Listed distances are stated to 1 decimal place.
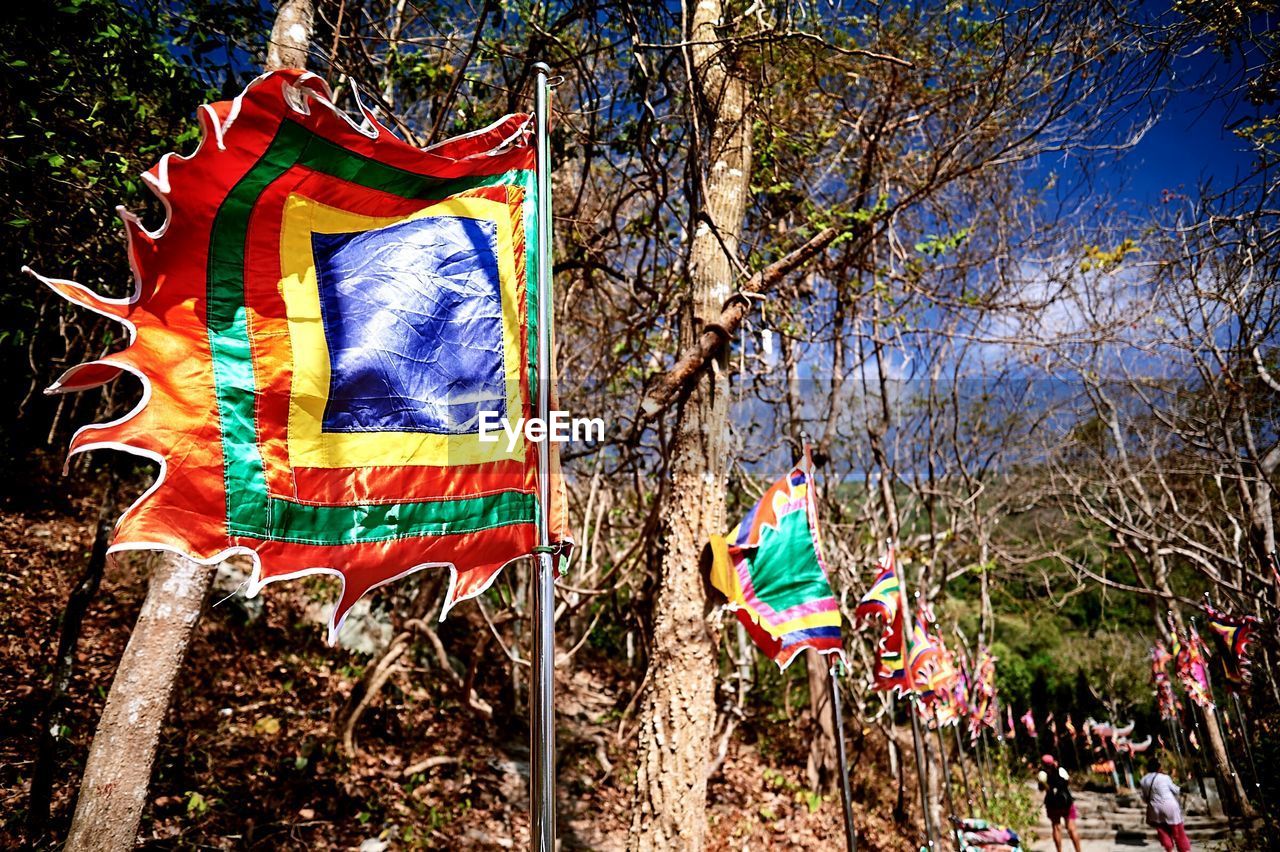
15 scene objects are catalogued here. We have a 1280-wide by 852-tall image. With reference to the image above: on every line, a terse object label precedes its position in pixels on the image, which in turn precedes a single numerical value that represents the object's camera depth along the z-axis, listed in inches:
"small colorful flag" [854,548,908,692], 285.4
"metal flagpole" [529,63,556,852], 89.5
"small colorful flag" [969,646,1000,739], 502.3
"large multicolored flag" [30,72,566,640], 92.3
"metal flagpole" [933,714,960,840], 354.6
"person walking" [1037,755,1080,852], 388.2
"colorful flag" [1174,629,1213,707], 506.0
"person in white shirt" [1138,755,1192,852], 367.6
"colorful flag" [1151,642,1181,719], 579.1
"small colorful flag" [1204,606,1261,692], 410.0
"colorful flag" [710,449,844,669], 195.9
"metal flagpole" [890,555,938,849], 290.8
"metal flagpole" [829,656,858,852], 221.5
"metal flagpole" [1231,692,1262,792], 475.8
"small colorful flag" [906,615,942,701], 339.9
